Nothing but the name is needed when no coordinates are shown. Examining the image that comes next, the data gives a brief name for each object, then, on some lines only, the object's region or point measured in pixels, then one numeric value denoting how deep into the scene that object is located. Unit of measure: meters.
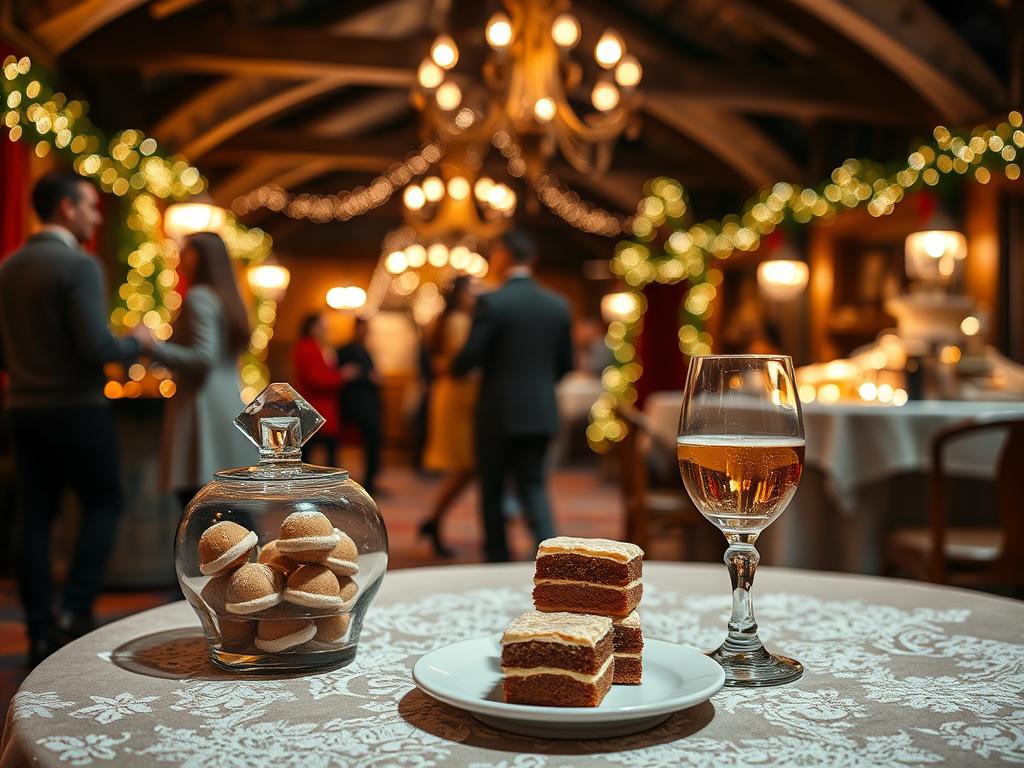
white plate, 0.65
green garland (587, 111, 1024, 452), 7.05
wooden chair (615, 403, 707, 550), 3.97
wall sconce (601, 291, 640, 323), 12.18
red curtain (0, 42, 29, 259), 5.49
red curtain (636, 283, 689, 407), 12.35
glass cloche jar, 0.80
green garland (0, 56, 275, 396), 5.69
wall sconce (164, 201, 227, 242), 6.63
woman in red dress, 7.42
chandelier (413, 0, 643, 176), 4.93
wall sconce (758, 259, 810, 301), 7.23
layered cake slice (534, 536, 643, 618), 0.77
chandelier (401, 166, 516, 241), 7.87
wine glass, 0.85
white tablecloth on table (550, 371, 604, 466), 10.37
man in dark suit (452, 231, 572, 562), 4.34
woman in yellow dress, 5.67
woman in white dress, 3.60
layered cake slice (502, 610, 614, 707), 0.68
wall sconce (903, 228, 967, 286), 4.39
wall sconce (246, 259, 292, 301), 10.90
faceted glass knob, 0.89
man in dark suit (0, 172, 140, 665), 3.14
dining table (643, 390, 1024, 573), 3.50
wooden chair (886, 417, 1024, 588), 2.89
